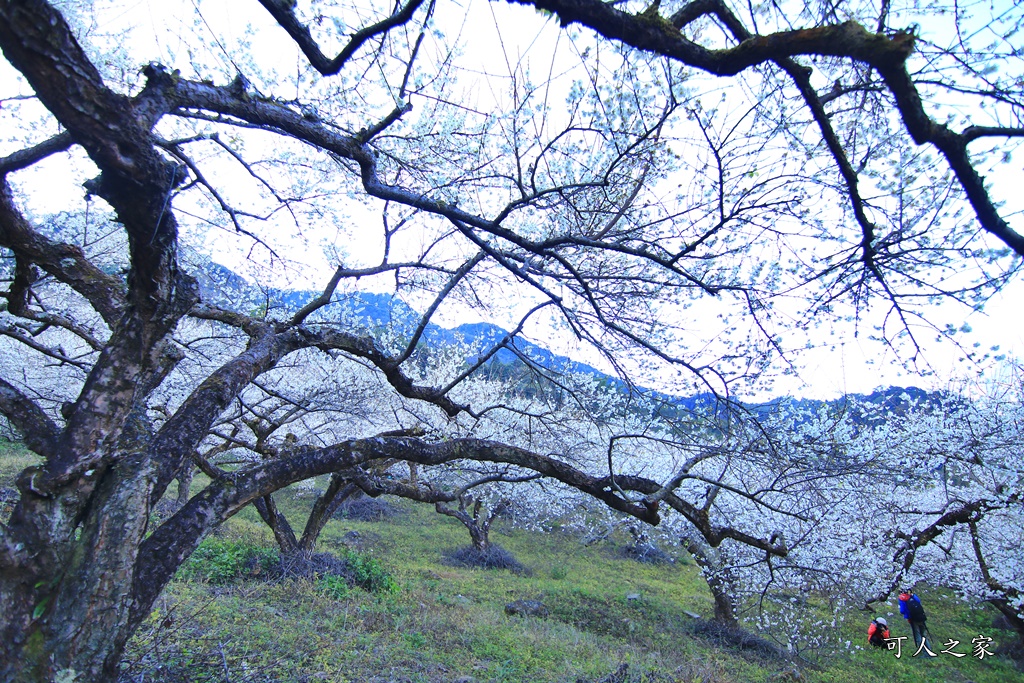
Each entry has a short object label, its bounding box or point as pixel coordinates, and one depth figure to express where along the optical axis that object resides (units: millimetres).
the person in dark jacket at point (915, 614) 11016
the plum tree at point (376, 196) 2379
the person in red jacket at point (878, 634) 11578
